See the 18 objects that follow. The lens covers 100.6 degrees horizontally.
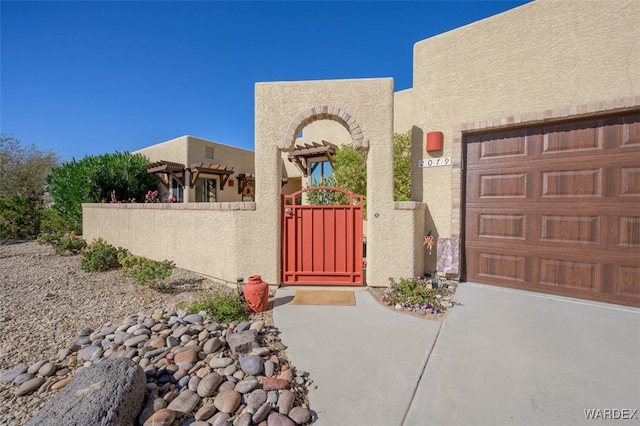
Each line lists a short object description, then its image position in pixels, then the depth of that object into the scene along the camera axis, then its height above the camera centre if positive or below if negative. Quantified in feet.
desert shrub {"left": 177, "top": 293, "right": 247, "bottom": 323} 13.01 -5.14
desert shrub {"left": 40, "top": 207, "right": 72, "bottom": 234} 40.40 -2.65
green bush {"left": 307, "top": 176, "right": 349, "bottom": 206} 26.71 +0.97
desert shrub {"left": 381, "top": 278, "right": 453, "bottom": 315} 14.32 -5.09
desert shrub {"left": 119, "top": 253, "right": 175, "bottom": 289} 17.78 -4.54
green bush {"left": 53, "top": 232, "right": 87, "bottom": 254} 29.78 -4.56
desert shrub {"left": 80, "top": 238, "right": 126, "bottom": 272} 23.00 -4.74
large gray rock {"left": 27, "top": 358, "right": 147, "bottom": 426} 6.15 -4.84
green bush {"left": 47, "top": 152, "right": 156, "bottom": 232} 40.14 +3.74
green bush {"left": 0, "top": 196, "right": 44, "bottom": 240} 38.93 -1.95
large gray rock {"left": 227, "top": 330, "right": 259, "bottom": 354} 9.86 -5.15
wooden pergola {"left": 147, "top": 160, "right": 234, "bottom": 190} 45.14 +6.36
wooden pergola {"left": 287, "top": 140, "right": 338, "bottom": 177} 35.58 +7.43
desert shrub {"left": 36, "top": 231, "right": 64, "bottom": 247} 34.04 -4.31
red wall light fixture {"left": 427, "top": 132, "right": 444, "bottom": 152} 18.37 +4.62
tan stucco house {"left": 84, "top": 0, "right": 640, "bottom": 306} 14.28 +3.04
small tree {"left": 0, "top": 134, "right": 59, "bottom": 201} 52.85 +6.87
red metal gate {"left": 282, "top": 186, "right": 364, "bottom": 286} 17.98 -2.63
